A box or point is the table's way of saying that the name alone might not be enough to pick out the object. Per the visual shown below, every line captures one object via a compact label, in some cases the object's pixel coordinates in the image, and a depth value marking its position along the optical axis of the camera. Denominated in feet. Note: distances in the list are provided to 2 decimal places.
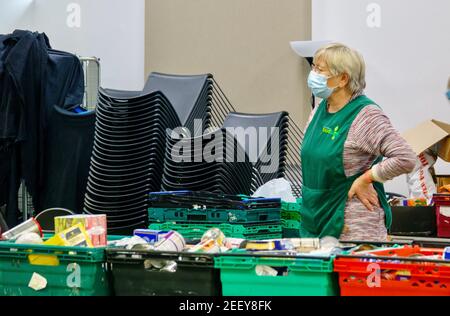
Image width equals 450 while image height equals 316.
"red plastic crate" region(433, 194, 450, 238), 28.04
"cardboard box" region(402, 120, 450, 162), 32.09
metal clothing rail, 37.04
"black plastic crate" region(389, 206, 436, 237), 28.53
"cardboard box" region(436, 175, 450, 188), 34.47
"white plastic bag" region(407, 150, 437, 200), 32.22
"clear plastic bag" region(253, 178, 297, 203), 23.35
